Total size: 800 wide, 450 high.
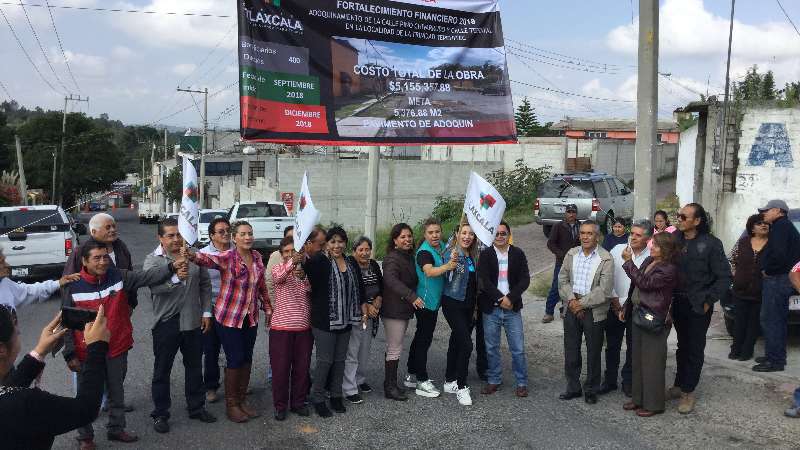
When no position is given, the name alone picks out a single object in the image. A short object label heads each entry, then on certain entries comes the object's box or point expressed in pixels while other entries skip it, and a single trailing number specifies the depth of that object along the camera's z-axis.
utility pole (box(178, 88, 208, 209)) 36.41
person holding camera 2.75
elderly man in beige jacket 6.75
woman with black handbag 6.29
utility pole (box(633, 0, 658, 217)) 8.96
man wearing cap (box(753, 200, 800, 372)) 7.34
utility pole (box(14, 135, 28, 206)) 38.65
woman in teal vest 6.77
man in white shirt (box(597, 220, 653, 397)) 6.89
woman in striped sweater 6.23
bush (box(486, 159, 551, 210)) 25.69
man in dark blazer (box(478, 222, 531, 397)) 6.91
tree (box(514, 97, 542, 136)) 62.54
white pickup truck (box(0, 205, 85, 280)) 13.76
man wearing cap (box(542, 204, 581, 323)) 10.12
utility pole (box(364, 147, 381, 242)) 13.85
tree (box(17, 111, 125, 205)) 61.16
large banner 9.23
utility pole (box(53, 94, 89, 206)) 55.33
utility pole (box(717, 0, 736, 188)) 13.80
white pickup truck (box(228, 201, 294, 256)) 18.03
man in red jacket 5.38
